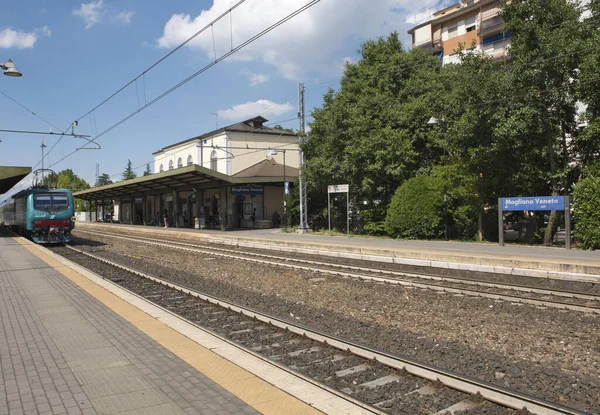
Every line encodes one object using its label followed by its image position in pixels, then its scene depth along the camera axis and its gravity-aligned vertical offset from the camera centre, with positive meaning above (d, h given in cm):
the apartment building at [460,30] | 4338 +1808
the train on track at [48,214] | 2464 -4
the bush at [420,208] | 2308 -10
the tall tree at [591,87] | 1711 +442
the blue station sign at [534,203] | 1727 +5
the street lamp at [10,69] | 1437 +456
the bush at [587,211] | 1677 -30
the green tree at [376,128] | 2567 +471
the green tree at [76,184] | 10150 +748
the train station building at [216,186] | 3803 +236
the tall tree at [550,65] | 1803 +551
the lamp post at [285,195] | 3388 +101
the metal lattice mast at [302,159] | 3100 +347
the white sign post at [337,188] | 2514 +109
